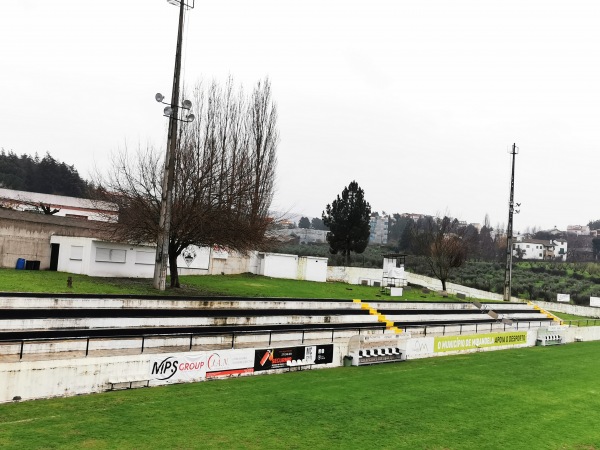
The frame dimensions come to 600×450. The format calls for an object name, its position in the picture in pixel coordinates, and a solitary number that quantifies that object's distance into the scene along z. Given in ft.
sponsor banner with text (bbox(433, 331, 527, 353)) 88.89
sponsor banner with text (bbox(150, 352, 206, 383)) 52.49
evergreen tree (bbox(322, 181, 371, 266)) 200.85
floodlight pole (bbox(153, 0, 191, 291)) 82.48
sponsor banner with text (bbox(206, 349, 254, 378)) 56.90
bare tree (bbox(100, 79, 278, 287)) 87.56
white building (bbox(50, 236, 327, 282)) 99.30
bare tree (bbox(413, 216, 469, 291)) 170.40
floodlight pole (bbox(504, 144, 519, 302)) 160.86
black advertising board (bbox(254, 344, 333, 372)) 61.93
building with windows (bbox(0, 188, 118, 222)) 185.78
